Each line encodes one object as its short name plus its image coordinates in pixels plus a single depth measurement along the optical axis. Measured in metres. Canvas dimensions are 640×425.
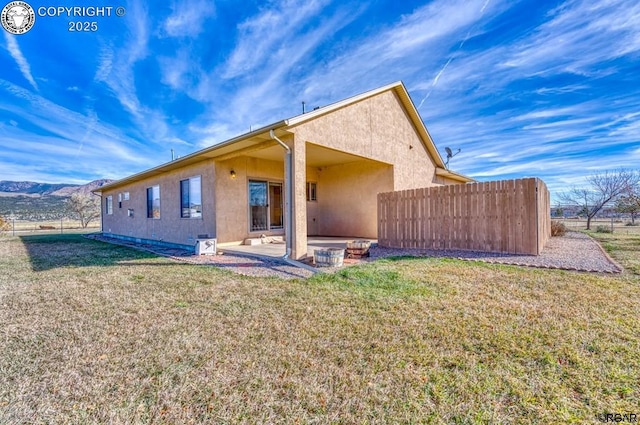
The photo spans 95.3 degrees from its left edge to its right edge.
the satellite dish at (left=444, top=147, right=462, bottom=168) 16.48
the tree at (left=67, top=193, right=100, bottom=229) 29.48
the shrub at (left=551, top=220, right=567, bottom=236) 12.11
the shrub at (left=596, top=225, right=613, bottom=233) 14.17
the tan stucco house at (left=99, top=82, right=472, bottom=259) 7.28
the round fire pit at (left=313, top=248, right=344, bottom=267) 6.34
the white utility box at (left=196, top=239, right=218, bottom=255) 8.46
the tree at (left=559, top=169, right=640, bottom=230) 15.45
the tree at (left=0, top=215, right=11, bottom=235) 18.15
